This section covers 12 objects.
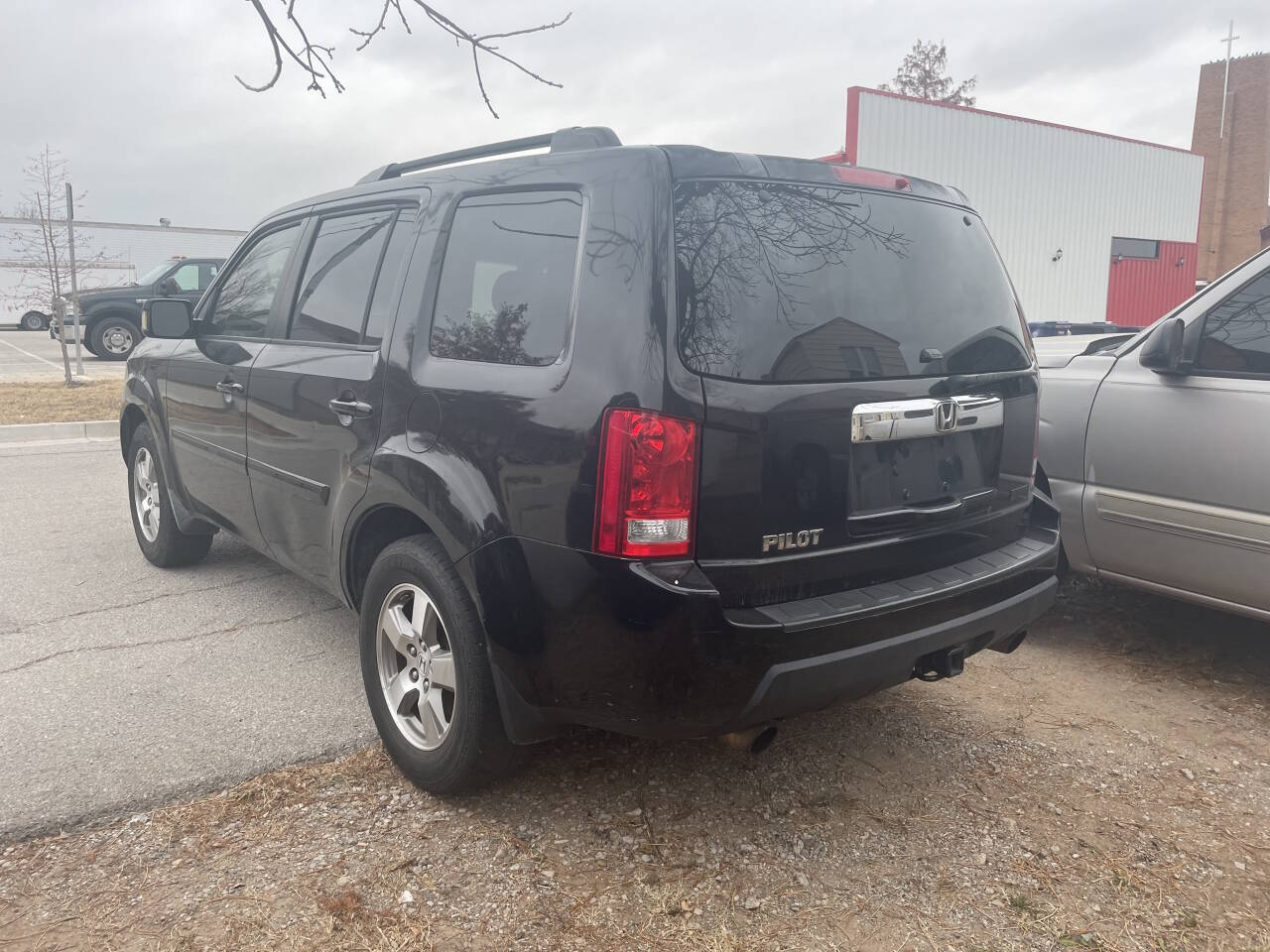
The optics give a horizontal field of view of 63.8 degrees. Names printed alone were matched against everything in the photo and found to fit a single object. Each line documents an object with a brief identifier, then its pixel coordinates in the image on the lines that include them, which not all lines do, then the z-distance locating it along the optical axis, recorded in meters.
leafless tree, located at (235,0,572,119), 3.23
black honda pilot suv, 2.39
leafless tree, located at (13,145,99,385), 15.33
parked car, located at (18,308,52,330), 33.57
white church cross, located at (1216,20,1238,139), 42.56
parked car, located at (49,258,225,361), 18.80
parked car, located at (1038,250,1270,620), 3.65
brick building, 42.44
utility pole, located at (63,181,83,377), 14.08
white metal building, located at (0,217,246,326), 32.72
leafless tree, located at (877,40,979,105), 45.19
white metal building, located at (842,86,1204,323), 18.09
